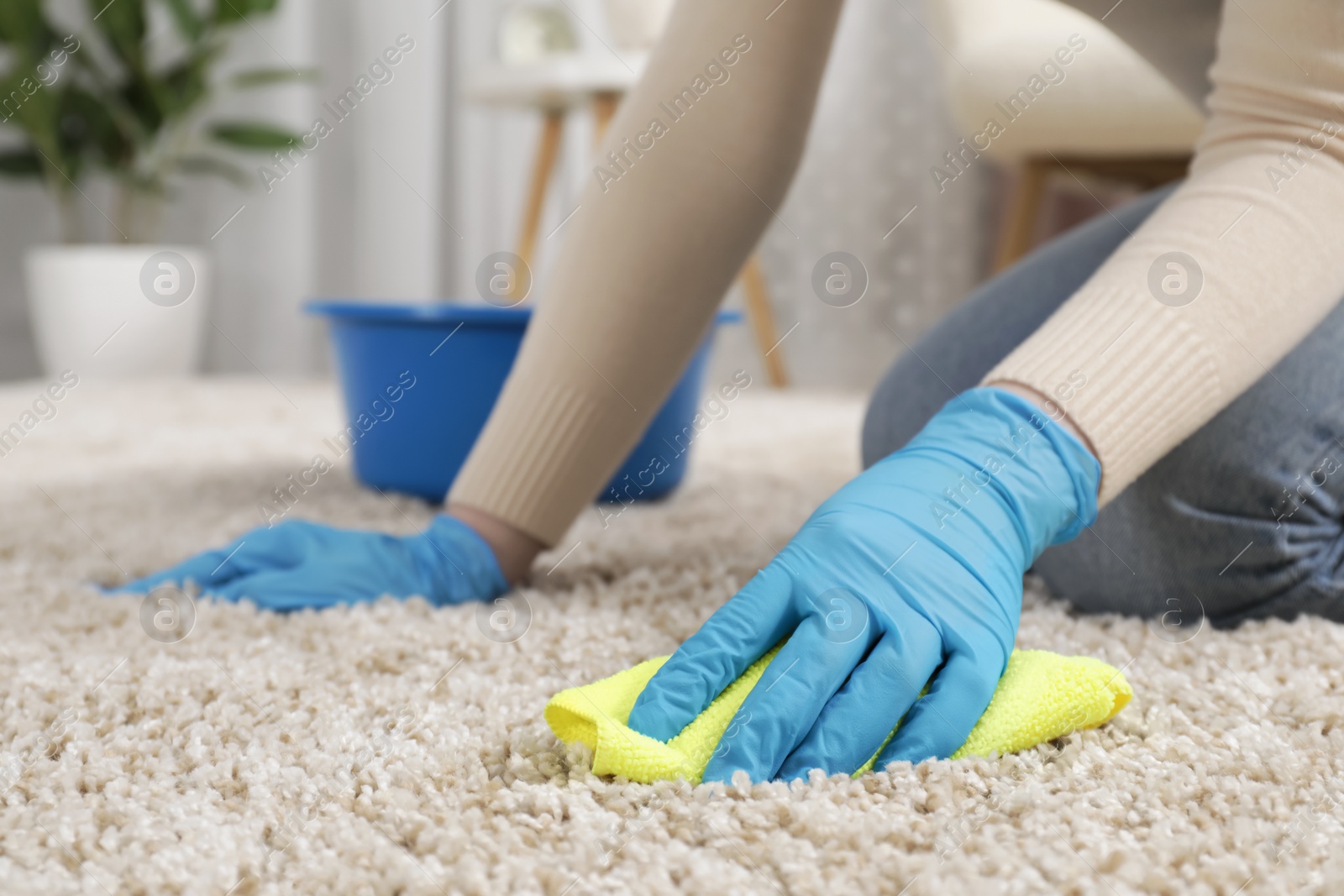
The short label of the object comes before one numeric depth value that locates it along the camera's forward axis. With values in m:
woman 0.46
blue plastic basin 1.00
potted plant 2.23
